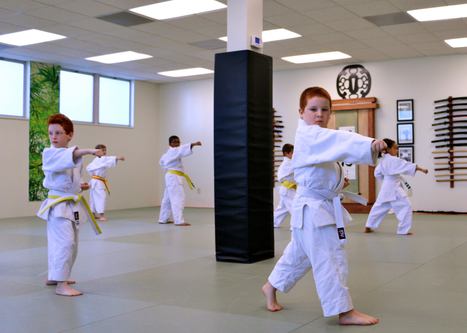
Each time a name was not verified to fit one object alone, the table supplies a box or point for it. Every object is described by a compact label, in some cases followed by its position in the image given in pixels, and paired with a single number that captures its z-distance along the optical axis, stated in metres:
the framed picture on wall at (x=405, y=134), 11.08
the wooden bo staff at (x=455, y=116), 10.46
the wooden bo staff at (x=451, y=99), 10.58
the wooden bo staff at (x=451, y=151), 10.48
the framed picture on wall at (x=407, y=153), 11.06
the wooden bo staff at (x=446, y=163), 10.53
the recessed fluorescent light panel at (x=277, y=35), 8.95
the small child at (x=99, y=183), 9.94
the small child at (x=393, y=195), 7.35
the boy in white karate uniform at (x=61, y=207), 3.82
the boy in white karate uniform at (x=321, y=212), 2.86
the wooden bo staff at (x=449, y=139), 10.48
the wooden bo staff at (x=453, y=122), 10.45
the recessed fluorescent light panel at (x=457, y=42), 9.53
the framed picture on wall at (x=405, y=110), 11.07
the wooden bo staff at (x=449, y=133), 10.41
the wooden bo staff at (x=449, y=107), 10.52
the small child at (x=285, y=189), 7.81
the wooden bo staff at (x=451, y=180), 10.52
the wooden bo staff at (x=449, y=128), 10.41
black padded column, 5.18
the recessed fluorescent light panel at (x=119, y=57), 10.71
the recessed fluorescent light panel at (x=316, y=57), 10.73
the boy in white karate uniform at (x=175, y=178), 8.91
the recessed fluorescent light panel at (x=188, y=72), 12.29
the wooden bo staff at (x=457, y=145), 10.47
